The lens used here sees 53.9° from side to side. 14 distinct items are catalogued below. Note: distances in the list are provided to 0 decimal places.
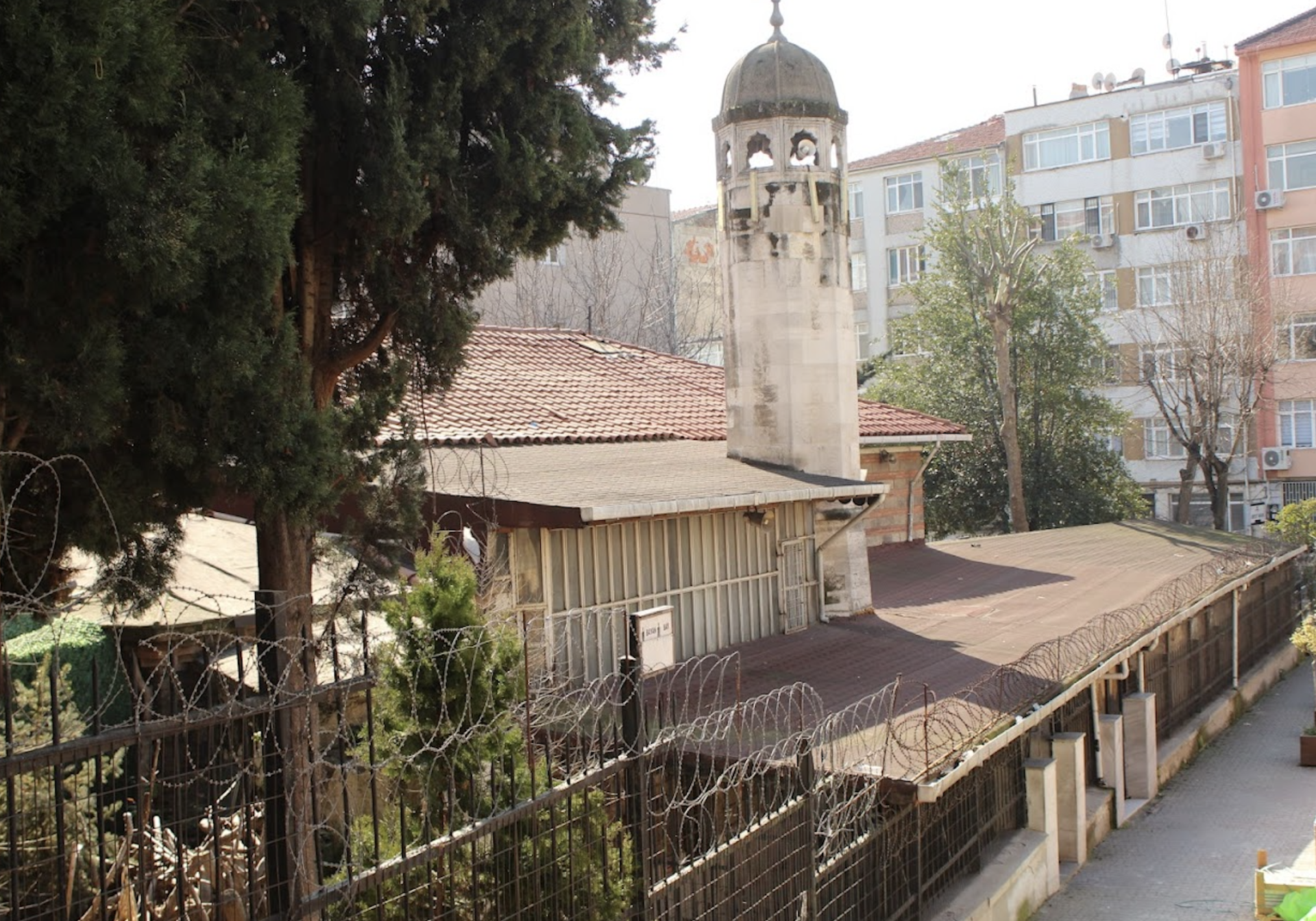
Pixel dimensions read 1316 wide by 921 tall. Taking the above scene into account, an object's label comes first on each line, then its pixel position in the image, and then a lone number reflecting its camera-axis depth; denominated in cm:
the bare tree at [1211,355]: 3141
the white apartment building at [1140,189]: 3797
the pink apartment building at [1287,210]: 3584
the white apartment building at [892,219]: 4431
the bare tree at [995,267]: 3152
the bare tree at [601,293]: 3747
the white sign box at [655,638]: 601
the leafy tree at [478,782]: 527
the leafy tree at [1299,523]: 2759
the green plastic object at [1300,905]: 1141
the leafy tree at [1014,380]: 3291
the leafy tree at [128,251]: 561
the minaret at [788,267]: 1595
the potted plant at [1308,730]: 1783
